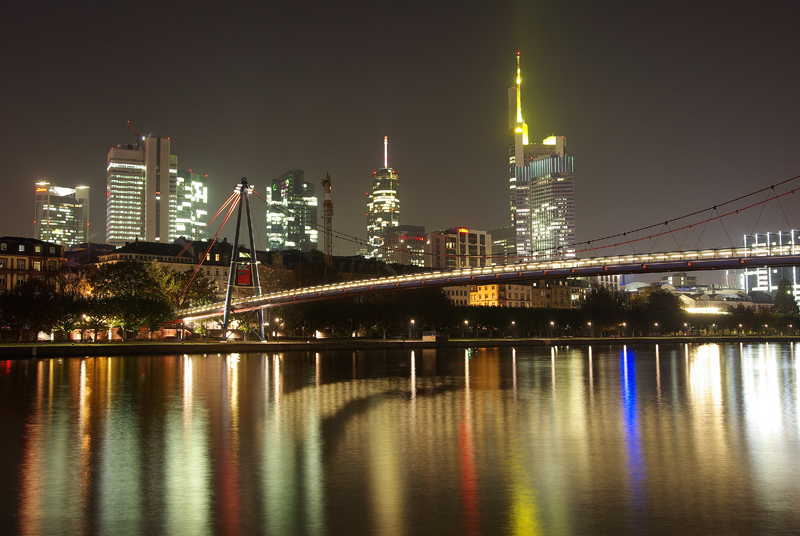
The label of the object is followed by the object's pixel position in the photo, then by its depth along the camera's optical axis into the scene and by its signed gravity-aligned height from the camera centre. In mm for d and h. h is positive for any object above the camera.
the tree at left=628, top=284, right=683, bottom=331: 121631 +1555
